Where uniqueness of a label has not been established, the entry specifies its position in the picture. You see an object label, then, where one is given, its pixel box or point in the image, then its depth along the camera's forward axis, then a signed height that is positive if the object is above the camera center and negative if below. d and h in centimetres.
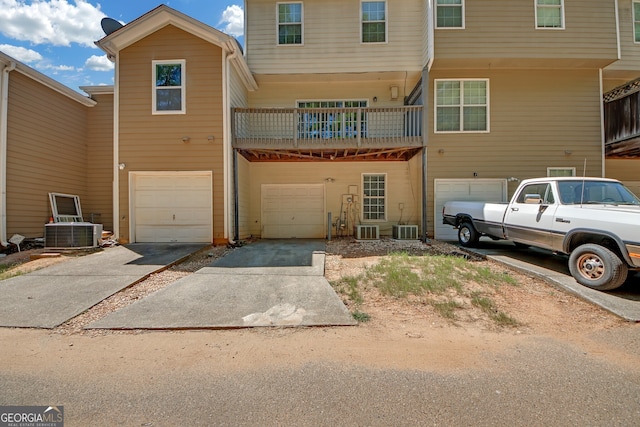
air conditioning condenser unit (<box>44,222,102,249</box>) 792 -70
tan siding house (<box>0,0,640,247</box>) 936 +305
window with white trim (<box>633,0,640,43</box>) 1084 +671
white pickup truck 464 -29
